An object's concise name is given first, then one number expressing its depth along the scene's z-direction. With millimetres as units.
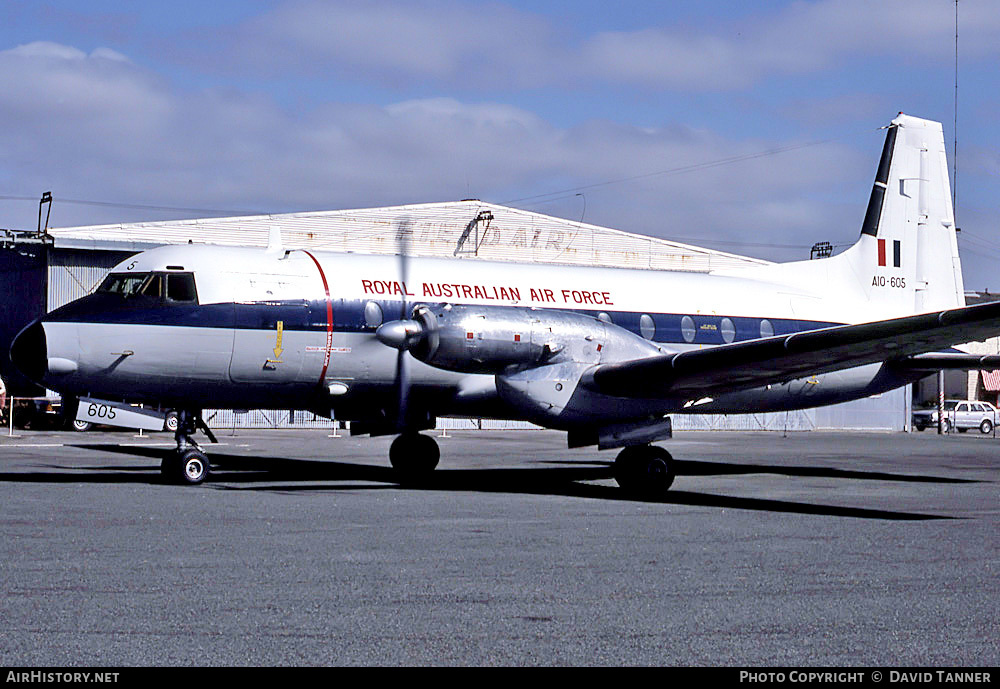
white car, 62594
